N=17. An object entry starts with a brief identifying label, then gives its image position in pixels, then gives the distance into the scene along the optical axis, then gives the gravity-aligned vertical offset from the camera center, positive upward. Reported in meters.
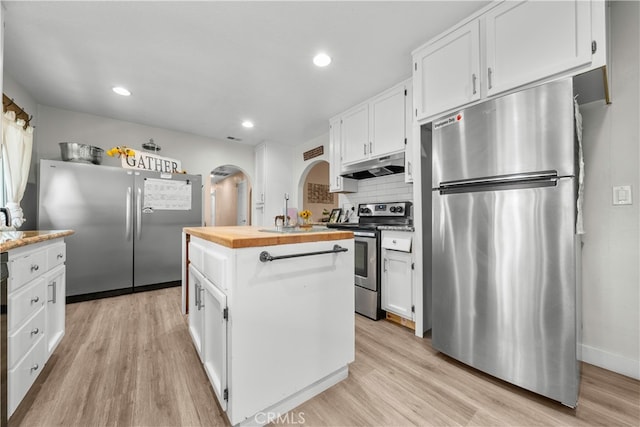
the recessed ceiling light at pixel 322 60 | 2.30 +1.48
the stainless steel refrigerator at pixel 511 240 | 1.29 -0.16
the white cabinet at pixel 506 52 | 1.32 +1.04
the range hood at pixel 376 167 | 2.81 +0.60
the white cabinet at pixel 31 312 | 1.17 -0.53
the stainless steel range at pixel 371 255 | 2.56 -0.43
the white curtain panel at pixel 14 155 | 2.26 +0.61
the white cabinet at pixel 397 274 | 2.29 -0.57
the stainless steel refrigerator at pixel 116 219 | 2.96 -0.02
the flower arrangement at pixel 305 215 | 1.85 +0.01
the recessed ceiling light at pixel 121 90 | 2.84 +1.49
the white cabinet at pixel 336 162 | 3.58 +0.77
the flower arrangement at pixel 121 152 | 3.36 +0.91
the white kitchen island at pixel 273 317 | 1.12 -0.52
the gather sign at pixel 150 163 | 3.48 +0.81
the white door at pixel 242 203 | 6.54 +0.37
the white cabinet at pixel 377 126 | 2.71 +1.09
